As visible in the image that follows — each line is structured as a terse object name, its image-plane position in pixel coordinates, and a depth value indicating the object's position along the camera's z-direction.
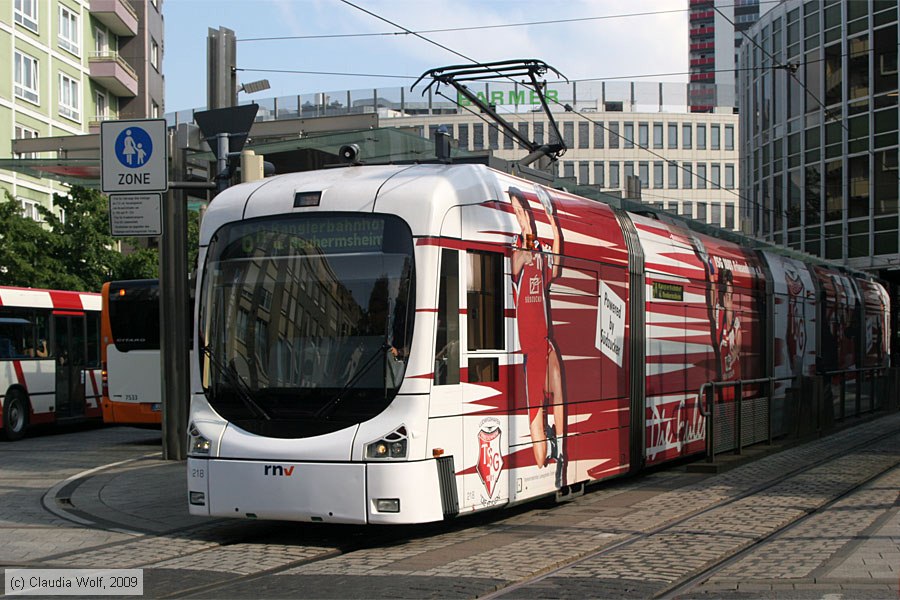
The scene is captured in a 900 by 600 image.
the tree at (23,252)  33.09
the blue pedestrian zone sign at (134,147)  13.47
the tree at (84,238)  33.97
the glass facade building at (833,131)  40.62
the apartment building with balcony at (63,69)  42.97
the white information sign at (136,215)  13.20
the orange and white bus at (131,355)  20.52
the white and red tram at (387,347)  9.25
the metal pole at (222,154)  13.66
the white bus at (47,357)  22.42
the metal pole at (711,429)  15.38
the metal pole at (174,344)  16.72
